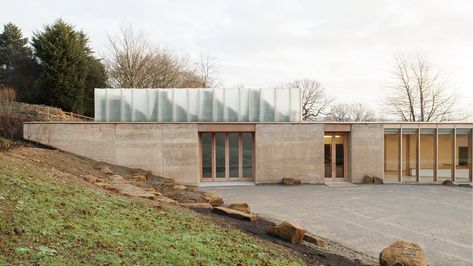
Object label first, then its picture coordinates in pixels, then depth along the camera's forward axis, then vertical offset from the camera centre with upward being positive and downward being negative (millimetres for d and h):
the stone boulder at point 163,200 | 9120 -1883
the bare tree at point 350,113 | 49312 +2872
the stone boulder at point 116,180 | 11742 -1730
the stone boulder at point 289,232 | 6926 -2077
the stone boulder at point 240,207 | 9211 -2077
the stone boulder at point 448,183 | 18562 -2798
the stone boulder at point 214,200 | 10570 -2161
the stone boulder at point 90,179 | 9833 -1397
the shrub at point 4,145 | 10002 -403
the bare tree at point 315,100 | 48188 +4569
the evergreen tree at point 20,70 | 29859 +5804
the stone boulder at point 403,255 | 5660 -2127
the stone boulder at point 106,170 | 14034 -1634
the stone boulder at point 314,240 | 7230 -2333
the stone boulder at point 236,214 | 8406 -2055
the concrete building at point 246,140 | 17219 -452
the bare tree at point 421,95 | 33812 +3719
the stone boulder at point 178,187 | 13505 -2246
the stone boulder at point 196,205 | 9180 -2023
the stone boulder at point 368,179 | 18281 -2541
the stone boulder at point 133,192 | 9055 -1698
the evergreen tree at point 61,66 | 27188 +5346
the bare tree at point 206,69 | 41062 +7654
